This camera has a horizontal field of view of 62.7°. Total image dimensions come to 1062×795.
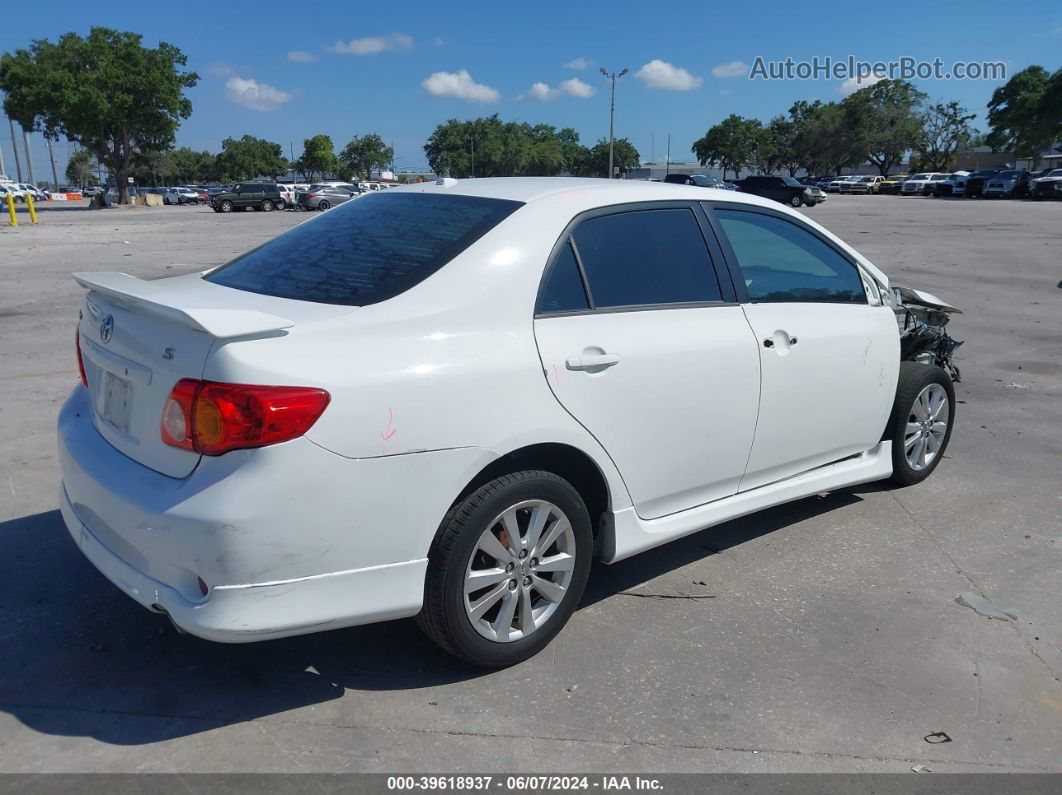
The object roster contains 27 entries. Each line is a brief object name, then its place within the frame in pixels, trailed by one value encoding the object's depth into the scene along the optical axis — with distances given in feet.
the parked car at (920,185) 210.38
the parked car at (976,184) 173.63
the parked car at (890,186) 234.38
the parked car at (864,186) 232.94
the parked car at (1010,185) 169.17
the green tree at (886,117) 300.40
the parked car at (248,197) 158.10
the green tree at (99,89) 163.53
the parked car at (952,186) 181.57
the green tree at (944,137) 307.17
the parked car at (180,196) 222.28
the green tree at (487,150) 269.64
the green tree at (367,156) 359.46
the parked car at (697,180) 128.91
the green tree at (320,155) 338.95
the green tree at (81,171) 403.34
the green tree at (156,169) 321.11
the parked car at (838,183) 238.27
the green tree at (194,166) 394.32
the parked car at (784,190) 149.48
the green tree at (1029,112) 239.09
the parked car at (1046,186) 155.74
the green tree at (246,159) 366.63
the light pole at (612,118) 207.14
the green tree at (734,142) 382.63
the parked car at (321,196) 156.09
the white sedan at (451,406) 8.47
